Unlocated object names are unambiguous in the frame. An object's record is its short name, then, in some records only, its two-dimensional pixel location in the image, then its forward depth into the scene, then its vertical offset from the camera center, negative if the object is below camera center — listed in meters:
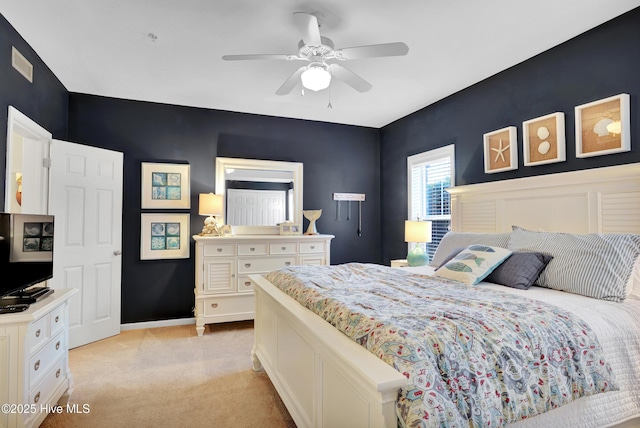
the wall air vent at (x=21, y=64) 2.57 +1.23
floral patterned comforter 1.13 -0.48
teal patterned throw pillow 2.33 -0.29
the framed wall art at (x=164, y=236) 4.09 -0.15
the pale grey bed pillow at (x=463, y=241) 2.78 -0.16
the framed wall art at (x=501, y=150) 3.23 +0.70
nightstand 3.94 -0.46
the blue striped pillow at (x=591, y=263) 1.96 -0.25
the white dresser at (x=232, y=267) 3.89 -0.50
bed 1.25 -0.50
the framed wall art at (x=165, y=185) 4.10 +0.46
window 4.17 +0.45
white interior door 3.35 -0.10
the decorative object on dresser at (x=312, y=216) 4.65 +0.10
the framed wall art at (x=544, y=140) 2.81 +0.70
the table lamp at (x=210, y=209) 4.09 +0.17
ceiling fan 2.19 +1.16
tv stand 1.82 -0.78
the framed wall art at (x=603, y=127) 2.40 +0.69
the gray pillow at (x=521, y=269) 2.24 -0.31
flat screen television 1.98 -0.17
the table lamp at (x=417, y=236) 3.77 -0.15
